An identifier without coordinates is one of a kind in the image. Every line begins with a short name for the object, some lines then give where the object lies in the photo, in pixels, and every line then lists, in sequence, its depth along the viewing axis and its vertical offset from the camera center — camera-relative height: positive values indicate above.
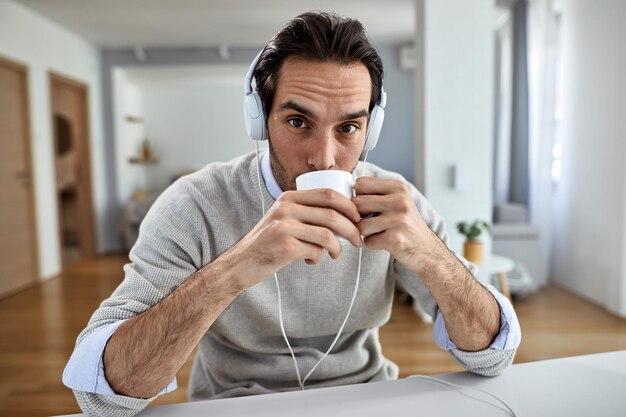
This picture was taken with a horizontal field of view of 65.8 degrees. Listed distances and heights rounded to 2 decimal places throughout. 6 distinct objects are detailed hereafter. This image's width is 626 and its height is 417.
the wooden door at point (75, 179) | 5.54 -0.19
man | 0.74 -0.21
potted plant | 3.05 -0.55
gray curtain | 4.64 +0.44
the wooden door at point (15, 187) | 4.23 -0.22
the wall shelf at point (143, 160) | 6.78 +0.01
